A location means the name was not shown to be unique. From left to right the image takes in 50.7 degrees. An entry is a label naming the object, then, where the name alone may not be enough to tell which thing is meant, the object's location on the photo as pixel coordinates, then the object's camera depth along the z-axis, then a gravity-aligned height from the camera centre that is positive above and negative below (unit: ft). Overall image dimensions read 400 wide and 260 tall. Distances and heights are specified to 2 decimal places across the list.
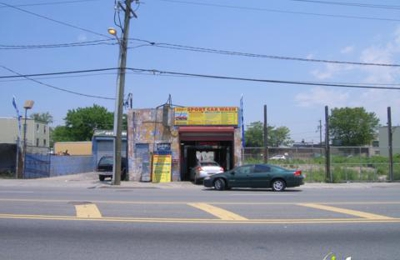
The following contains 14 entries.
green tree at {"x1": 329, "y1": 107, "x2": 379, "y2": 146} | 342.85 +30.82
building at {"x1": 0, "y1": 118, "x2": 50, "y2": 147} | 249.96 +17.74
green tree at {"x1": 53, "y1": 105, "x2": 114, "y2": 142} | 289.12 +26.63
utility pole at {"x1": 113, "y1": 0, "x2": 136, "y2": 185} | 76.59 +12.00
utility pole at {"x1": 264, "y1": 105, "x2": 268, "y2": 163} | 83.66 +4.65
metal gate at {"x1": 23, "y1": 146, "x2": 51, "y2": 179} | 90.53 -1.04
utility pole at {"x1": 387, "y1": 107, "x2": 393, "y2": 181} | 84.79 +3.66
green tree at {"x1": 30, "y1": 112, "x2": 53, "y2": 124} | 385.46 +39.92
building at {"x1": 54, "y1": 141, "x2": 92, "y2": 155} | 203.51 +5.72
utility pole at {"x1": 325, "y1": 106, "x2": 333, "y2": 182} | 83.97 +0.39
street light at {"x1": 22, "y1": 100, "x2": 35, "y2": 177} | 94.71 +12.39
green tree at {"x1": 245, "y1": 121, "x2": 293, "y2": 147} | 431.84 +27.84
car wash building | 85.20 +5.67
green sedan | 63.36 -2.42
